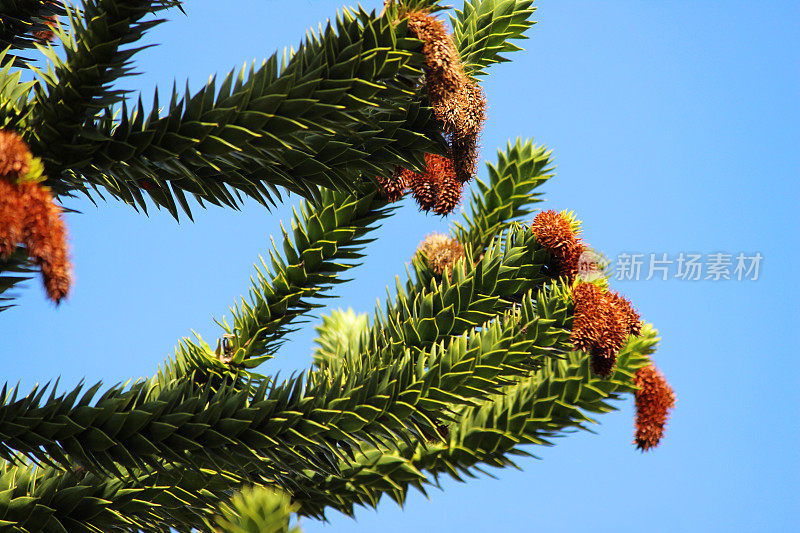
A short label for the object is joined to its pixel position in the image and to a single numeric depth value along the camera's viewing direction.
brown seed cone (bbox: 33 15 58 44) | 6.51
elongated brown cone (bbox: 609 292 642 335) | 6.06
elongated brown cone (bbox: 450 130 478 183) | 5.51
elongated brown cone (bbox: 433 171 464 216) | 6.14
